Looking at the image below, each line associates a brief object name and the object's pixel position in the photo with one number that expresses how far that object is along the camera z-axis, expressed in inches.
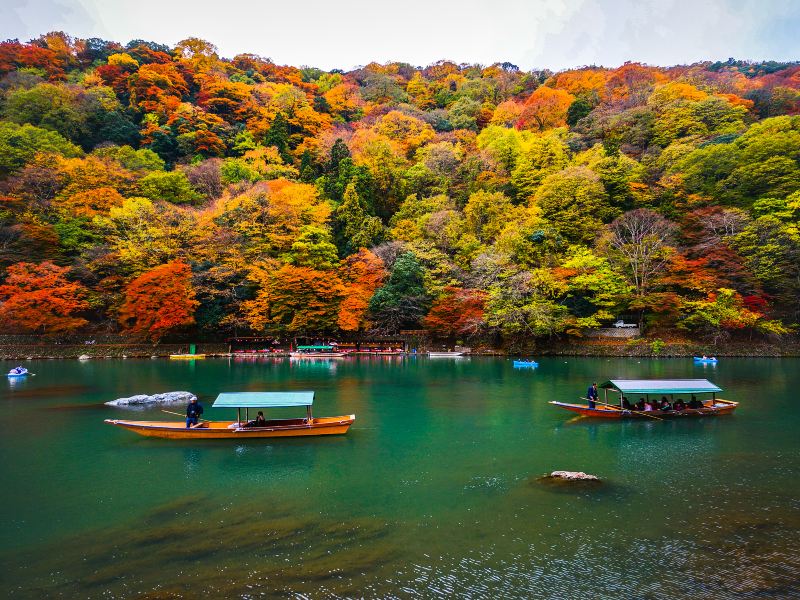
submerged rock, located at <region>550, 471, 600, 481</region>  505.8
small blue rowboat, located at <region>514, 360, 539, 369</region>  1497.3
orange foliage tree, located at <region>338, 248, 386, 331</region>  1872.5
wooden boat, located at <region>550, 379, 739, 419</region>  790.5
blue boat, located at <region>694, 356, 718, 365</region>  1498.5
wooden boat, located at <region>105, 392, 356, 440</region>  667.4
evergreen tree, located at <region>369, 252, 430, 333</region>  1867.6
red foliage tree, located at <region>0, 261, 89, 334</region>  1649.9
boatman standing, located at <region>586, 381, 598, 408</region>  826.2
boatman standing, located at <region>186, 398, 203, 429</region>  672.4
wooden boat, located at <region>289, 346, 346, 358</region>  1819.6
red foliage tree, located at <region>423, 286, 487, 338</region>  1788.9
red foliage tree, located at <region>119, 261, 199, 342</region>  1742.1
